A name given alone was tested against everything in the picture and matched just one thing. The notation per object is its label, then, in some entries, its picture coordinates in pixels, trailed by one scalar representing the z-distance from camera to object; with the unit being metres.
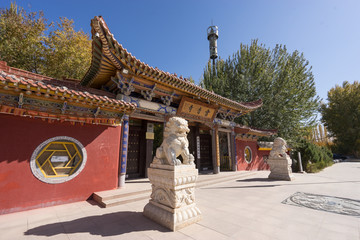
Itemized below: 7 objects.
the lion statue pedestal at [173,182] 2.71
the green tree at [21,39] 9.72
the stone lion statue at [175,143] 3.14
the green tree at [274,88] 13.41
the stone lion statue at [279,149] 7.46
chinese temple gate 3.38
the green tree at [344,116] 22.30
